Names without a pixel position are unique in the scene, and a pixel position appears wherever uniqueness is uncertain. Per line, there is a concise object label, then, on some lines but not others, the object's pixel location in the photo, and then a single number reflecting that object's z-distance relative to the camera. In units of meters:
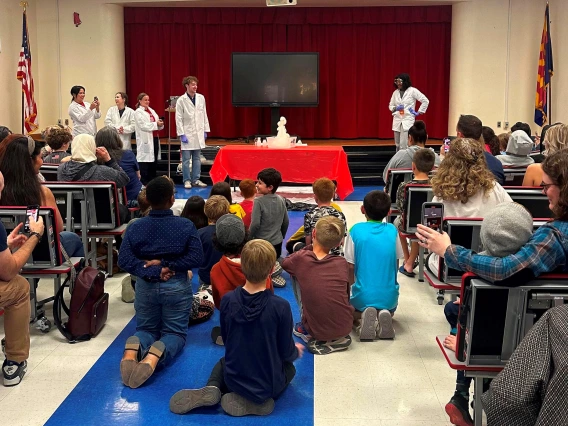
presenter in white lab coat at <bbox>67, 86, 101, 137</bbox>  9.91
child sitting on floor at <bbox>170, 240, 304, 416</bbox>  3.32
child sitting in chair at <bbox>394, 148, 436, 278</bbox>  5.48
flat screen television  12.81
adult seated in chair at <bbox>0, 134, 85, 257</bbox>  4.35
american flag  11.31
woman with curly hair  4.29
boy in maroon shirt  4.07
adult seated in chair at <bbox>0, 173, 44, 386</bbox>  3.58
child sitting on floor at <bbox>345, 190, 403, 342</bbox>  4.37
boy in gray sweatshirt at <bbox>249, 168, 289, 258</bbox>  5.50
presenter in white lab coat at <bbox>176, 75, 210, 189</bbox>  10.69
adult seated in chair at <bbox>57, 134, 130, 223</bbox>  5.64
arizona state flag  11.49
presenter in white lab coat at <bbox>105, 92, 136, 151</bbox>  10.21
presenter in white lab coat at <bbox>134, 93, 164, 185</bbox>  10.16
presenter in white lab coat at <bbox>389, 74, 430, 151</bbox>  10.95
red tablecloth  9.62
